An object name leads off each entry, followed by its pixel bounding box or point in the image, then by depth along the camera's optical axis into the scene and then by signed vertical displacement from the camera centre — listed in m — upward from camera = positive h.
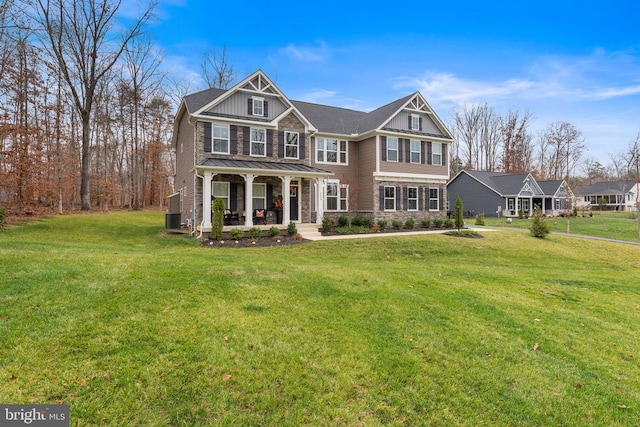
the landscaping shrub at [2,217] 13.86 -0.21
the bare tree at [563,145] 48.41 +9.30
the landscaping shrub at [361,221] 18.81 -0.70
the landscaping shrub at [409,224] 20.16 -0.96
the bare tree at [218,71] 31.33 +13.48
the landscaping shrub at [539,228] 17.55 -1.11
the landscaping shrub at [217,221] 14.07 -0.47
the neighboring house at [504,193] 35.94 +1.64
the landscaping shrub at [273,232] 15.26 -1.05
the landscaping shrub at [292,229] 15.56 -0.94
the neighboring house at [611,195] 53.00 +2.08
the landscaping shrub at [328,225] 17.34 -0.84
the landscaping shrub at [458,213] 19.06 -0.30
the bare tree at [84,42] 21.62 +11.78
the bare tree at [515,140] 47.91 +10.09
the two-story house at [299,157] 16.17 +3.03
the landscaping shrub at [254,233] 14.75 -1.05
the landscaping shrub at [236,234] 14.37 -1.06
